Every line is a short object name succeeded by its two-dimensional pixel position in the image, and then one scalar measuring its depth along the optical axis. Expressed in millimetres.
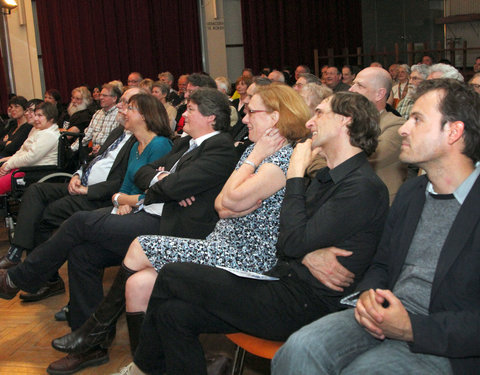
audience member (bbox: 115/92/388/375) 1839
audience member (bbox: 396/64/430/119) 4438
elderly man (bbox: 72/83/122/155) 5176
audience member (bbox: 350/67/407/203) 2691
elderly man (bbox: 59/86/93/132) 6538
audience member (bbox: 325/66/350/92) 7340
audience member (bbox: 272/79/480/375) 1535
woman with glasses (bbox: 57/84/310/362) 2188
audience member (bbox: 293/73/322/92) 4367
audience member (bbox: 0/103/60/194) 4480
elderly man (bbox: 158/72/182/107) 6981
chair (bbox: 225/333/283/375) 1880
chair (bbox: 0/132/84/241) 4266
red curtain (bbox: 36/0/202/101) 9859
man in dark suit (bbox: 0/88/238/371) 2652
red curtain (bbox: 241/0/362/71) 11391
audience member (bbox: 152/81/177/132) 5961
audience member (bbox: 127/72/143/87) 8203
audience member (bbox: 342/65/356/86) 8008
